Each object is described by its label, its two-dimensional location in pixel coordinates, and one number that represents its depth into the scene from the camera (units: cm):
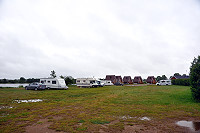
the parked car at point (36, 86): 2734
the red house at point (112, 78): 6926
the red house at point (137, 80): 7542
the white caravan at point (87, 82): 3622
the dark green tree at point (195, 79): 1216
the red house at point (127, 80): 7369
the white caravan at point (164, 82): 4622
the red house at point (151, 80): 7531
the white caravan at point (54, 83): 2887
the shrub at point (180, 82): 4150
